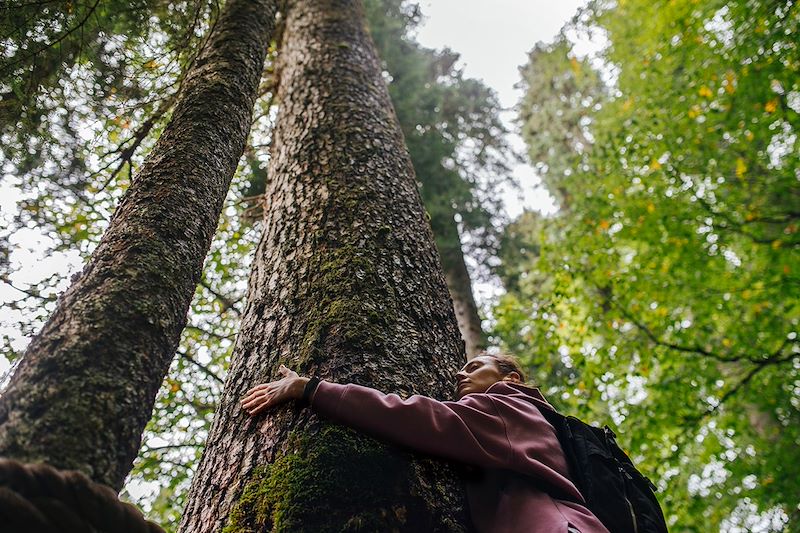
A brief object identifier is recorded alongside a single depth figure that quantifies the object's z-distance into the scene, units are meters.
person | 1.75
